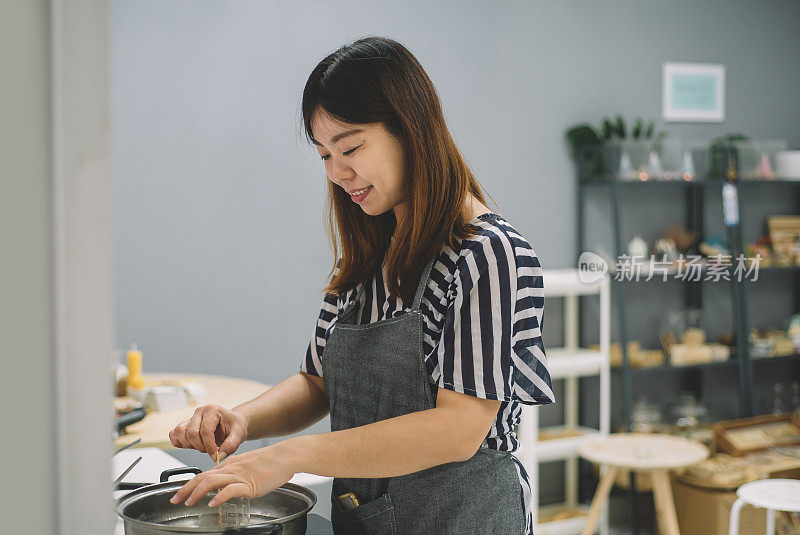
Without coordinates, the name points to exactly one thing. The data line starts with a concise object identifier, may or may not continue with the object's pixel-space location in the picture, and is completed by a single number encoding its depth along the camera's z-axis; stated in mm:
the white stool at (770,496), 3019
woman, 1132
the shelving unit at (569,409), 3725
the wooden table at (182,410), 2250
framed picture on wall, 4344
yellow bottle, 2793
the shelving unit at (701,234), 3947
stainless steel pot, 1063
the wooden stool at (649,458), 3318
